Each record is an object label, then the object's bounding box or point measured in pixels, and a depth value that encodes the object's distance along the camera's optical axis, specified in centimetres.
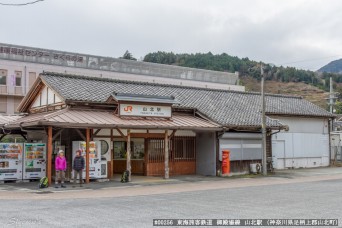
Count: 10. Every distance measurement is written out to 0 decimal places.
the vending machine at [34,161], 2110
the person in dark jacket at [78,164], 1925
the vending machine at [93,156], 2086
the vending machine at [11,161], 2052
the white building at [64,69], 5259
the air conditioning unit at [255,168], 2664
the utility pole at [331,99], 4757
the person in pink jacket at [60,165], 1915
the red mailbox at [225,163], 2488
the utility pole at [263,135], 2556
